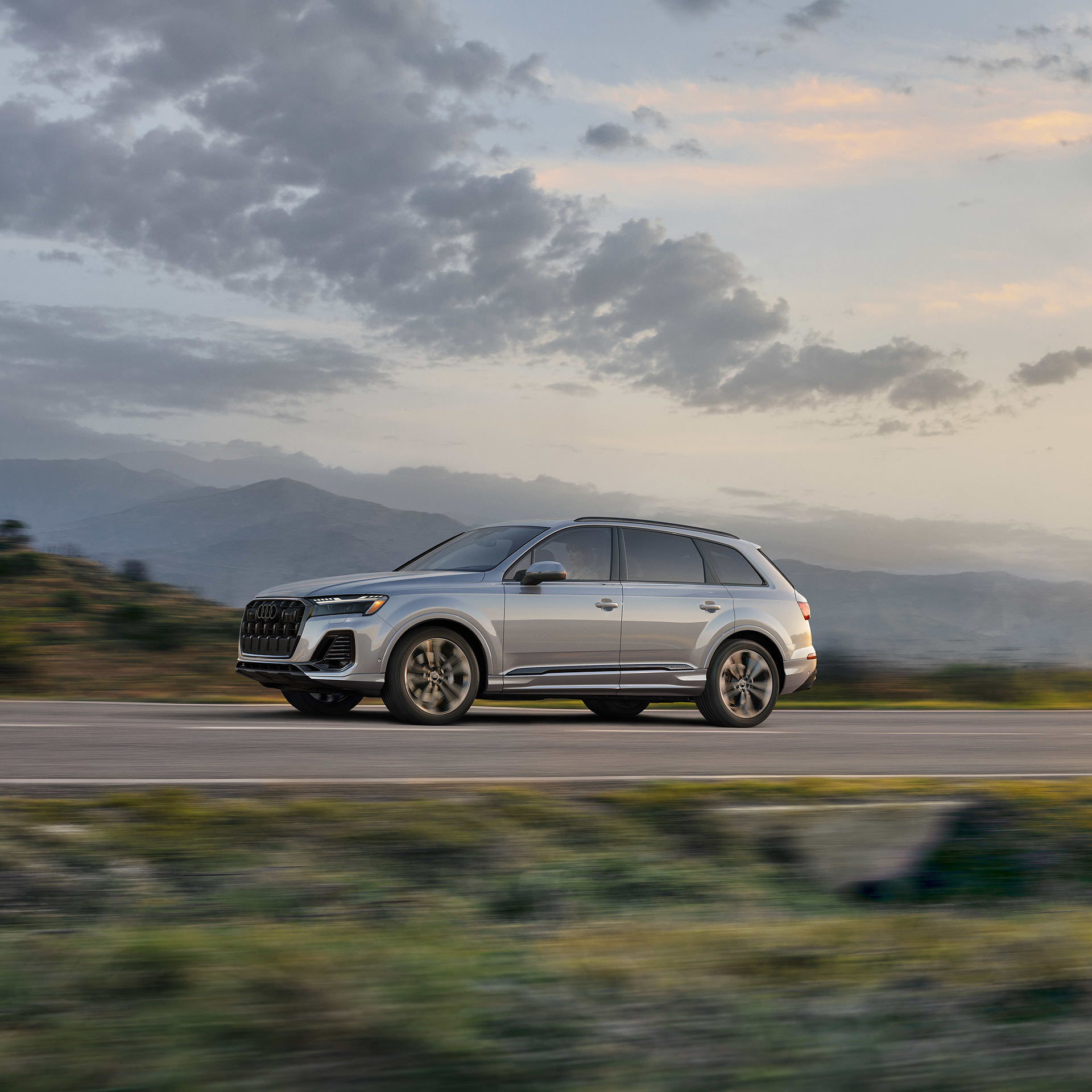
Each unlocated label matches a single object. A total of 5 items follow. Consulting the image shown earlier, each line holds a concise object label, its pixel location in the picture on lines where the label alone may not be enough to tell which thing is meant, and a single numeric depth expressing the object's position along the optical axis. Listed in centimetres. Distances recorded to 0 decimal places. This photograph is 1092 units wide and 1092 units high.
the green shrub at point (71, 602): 1856
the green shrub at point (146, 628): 1733
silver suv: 1088
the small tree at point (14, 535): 2109
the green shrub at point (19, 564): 2019
